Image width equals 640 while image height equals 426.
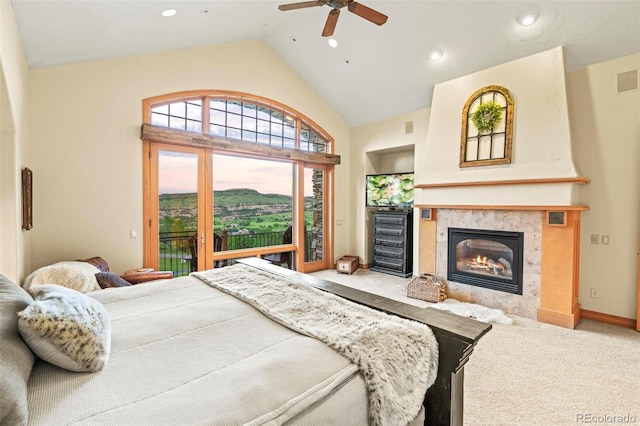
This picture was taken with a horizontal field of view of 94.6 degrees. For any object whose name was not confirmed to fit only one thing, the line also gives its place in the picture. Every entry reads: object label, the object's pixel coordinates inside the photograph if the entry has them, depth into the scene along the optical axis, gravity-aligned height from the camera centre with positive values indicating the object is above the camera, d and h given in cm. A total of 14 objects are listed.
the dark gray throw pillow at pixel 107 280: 270 -68
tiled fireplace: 363 -59
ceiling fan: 282 +196
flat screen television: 551 +34
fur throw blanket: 109 -57
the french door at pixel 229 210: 419 -5
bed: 86 -58
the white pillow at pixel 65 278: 277 -69
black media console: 555 -66
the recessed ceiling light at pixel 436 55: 416 +218
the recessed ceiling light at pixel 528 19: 336 +218
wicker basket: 425 -119
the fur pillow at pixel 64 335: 98 -45
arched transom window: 431 +142
